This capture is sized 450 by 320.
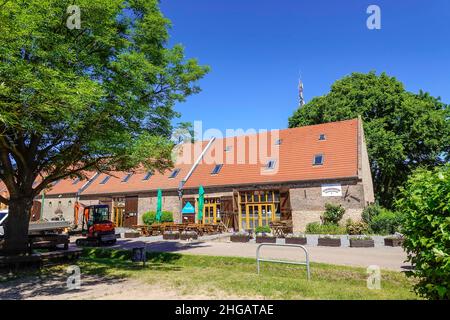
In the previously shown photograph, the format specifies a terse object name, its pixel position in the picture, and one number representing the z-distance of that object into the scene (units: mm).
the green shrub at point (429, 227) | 4237
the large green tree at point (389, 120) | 28219
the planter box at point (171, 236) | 20911
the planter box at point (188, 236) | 20094
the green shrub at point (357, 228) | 19875
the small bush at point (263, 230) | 22178
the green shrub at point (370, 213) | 20250
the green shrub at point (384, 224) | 19203
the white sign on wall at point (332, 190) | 21719
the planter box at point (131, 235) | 22734
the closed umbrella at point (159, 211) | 25844
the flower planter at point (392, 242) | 15438
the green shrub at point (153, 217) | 27261
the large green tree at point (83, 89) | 7508
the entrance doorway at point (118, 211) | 31388
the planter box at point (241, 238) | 18578
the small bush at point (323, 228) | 20547
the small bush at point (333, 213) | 21281
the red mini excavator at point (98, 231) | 19000
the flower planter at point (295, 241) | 17141
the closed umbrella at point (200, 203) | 23534
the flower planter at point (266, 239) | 17684
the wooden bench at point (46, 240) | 13317
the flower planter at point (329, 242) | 16078
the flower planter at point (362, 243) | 15492
